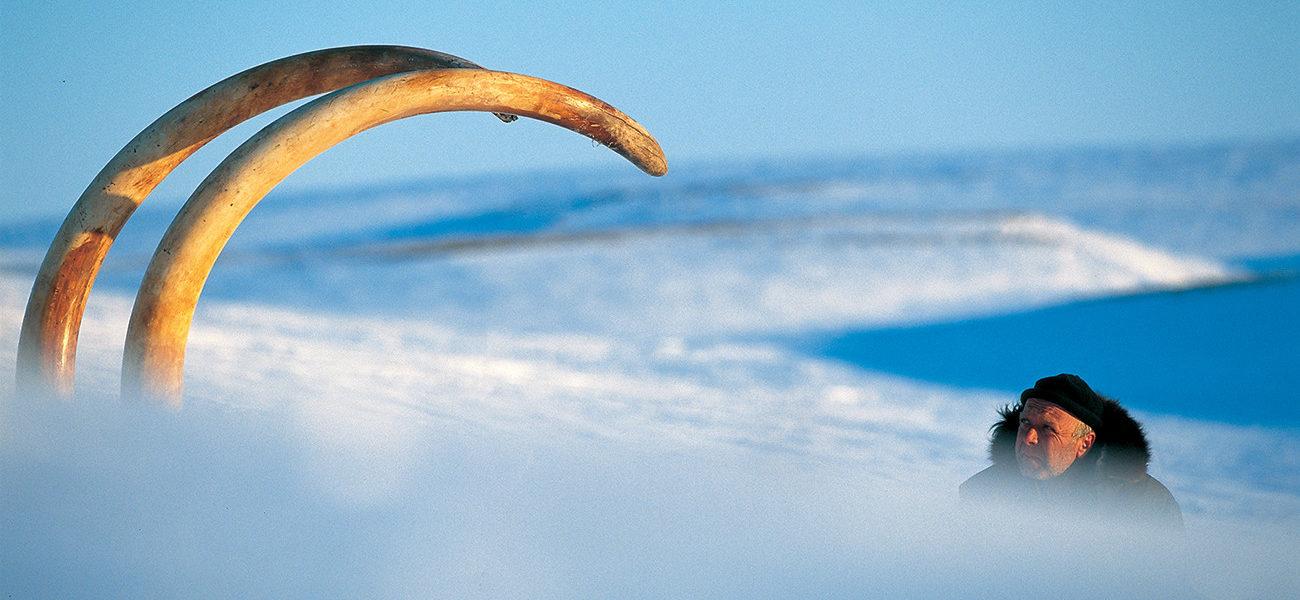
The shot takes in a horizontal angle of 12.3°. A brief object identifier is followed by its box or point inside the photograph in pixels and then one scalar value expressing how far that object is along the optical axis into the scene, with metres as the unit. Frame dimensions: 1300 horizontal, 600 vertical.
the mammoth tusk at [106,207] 14.71
